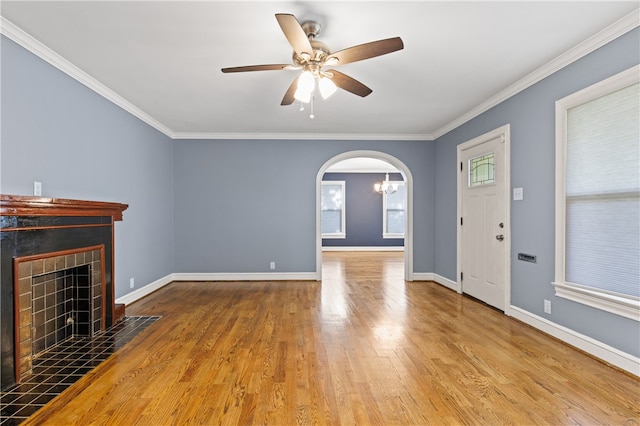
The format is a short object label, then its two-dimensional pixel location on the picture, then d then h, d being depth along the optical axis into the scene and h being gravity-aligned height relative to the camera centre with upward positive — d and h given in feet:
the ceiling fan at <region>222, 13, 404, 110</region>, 6.59 +3.60
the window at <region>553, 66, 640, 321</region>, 7.80 +0.41
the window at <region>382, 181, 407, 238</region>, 33.55 -0.31
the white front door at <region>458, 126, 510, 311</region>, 12.50 -0.34
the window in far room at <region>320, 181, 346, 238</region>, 33.68 +0.13
